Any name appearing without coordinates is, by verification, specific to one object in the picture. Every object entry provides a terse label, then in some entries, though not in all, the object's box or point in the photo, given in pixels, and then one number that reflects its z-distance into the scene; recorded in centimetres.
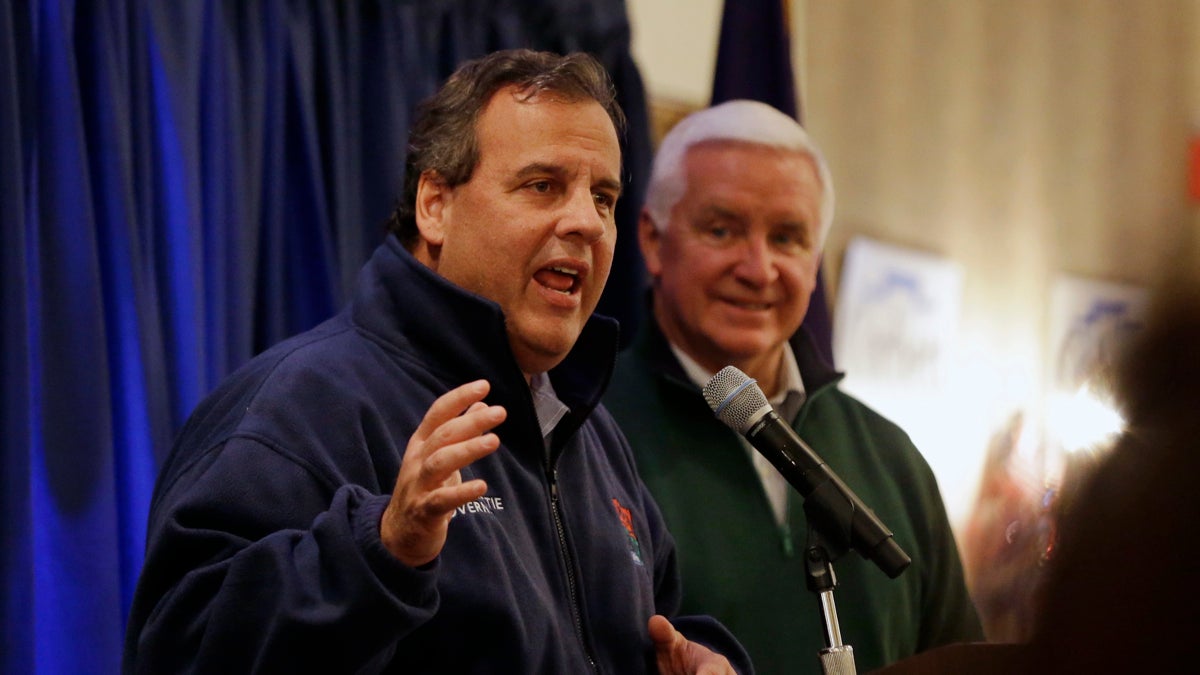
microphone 409
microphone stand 408
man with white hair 448
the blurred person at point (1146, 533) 206
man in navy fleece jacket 400
